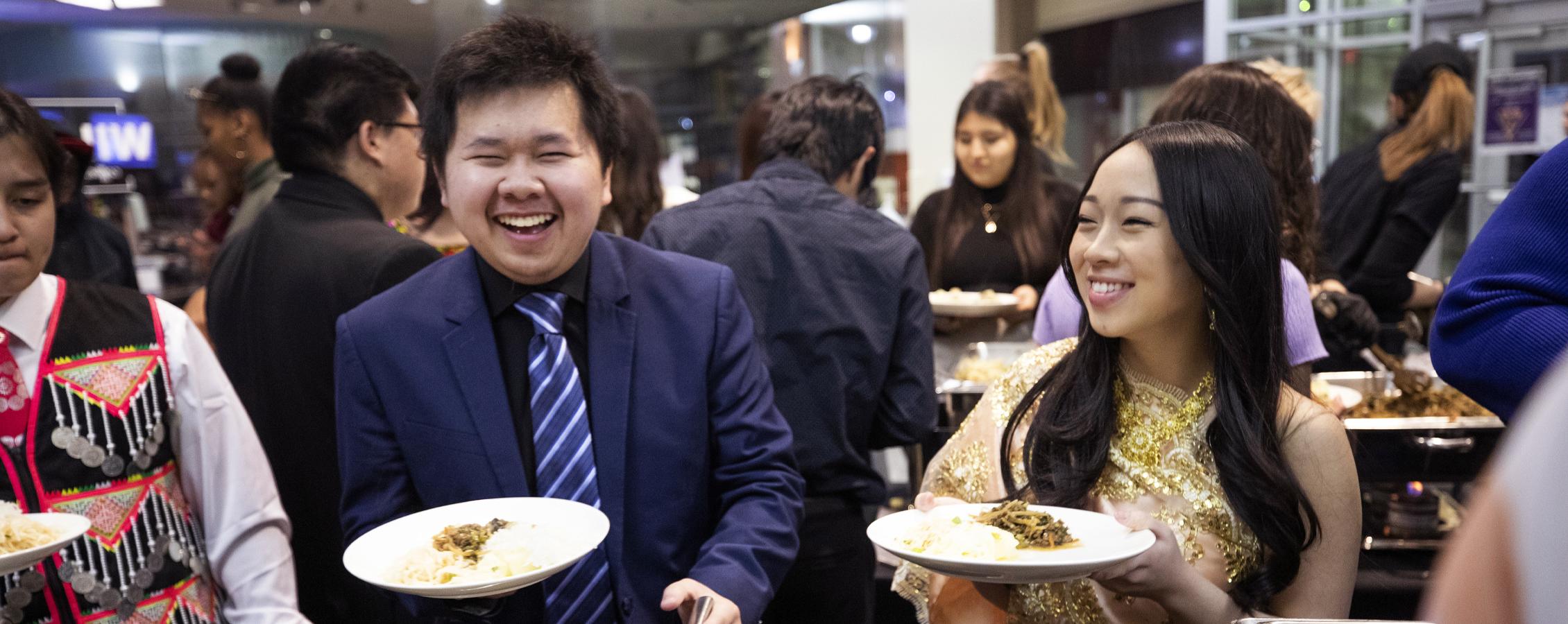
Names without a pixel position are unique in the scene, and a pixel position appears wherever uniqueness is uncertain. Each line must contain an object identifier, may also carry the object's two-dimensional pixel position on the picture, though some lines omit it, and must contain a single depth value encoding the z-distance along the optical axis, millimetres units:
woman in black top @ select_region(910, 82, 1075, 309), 3922
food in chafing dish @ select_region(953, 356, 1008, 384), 3098
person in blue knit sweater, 1377
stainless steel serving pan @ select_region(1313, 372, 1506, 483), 2328
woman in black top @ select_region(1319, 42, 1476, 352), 3771
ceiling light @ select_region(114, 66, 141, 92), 6629
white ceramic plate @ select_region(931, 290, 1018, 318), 3434
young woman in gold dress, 1444
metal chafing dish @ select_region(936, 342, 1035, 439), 2934
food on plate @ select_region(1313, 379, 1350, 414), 2439
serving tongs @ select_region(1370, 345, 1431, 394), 2562
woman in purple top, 2299
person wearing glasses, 2234
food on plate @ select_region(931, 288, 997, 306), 3526
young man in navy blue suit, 1521
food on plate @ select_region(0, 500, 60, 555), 1345
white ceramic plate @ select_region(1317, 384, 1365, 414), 2496
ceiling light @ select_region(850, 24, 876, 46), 7914
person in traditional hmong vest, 1562
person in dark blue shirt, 2549
